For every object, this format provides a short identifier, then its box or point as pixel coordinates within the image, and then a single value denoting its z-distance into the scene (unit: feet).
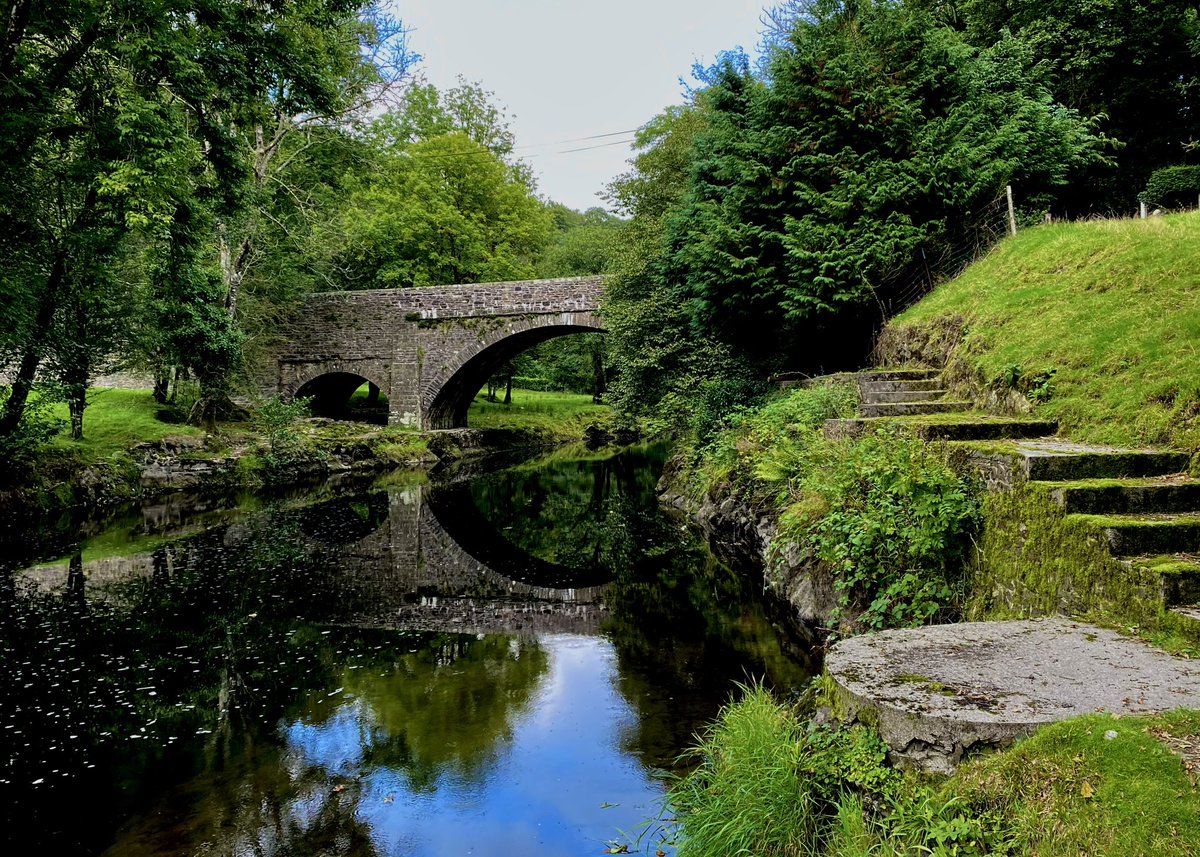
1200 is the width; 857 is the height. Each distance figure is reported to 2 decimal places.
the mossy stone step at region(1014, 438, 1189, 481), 14.43
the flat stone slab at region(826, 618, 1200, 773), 8.64
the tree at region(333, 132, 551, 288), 88.84
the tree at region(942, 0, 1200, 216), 51.55
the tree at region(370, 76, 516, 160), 100.83
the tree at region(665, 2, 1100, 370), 34.86
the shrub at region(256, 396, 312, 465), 59.06
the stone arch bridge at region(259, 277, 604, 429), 73.20
